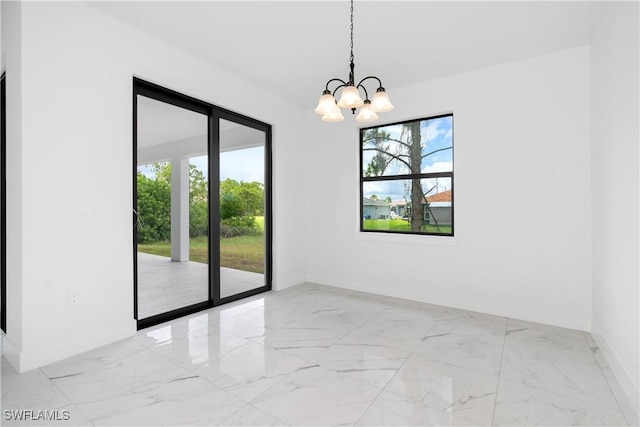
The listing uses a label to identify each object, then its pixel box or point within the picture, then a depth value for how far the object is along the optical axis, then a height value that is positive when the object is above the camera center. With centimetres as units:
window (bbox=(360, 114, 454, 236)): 384 +48
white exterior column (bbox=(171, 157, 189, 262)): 337 +7
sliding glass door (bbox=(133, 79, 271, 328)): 309 +11
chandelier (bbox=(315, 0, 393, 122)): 214 +79
